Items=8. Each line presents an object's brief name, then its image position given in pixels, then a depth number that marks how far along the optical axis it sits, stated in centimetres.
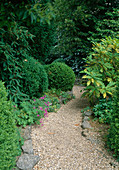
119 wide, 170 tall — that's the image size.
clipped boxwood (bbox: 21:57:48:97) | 383
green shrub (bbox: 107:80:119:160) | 238
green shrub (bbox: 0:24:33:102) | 330
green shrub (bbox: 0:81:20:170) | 186
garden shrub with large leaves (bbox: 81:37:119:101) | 374
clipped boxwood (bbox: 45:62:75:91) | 551
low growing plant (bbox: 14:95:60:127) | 321
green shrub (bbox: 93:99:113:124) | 345
